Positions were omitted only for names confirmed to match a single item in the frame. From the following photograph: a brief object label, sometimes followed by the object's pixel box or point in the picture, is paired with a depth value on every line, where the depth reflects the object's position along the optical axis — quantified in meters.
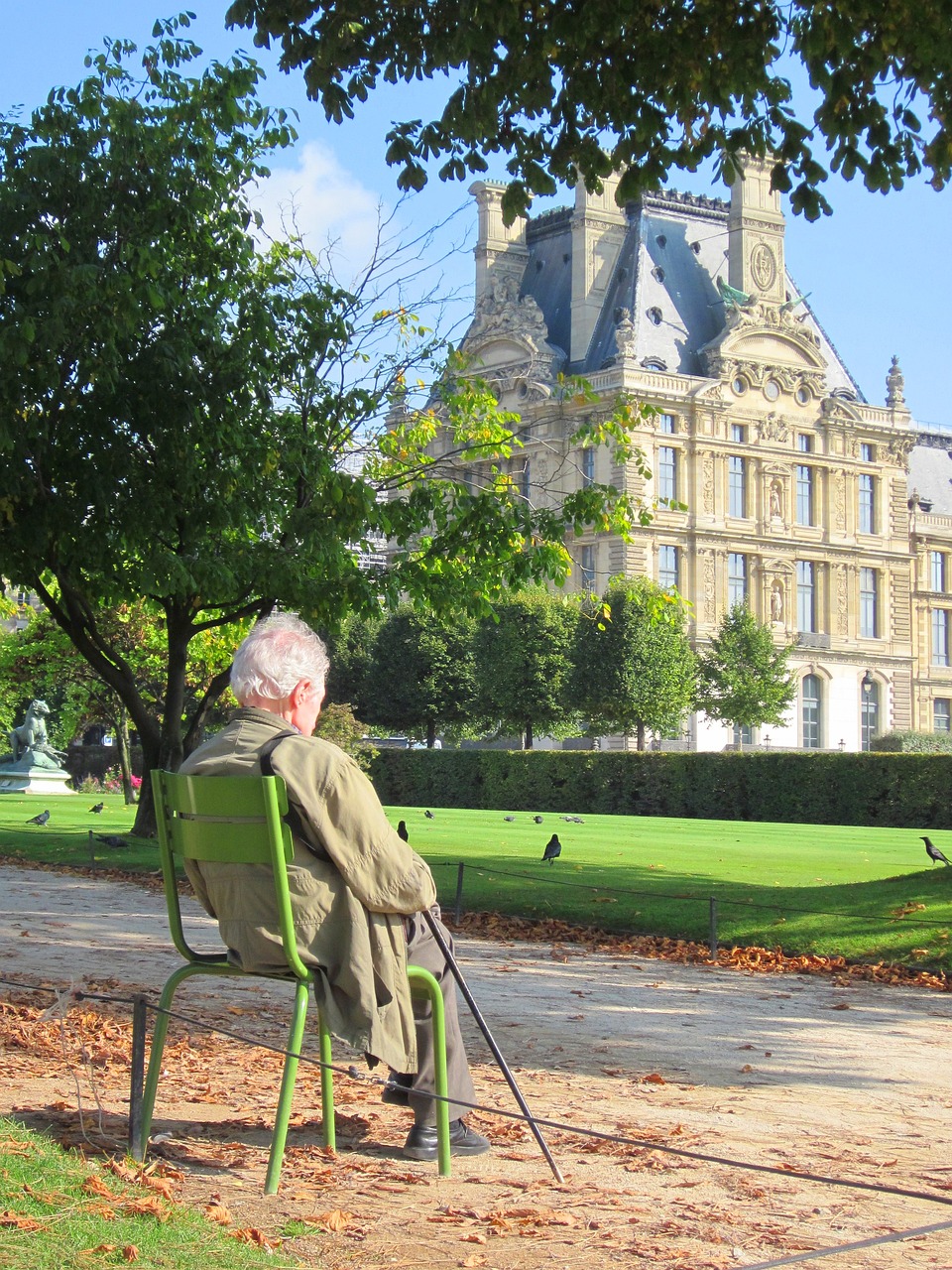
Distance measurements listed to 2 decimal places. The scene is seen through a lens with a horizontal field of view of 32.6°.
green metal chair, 4.38
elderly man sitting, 4.46
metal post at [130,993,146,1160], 4.70
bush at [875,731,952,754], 75.12
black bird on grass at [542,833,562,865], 18.52
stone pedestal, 44.22
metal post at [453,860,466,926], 13.27
